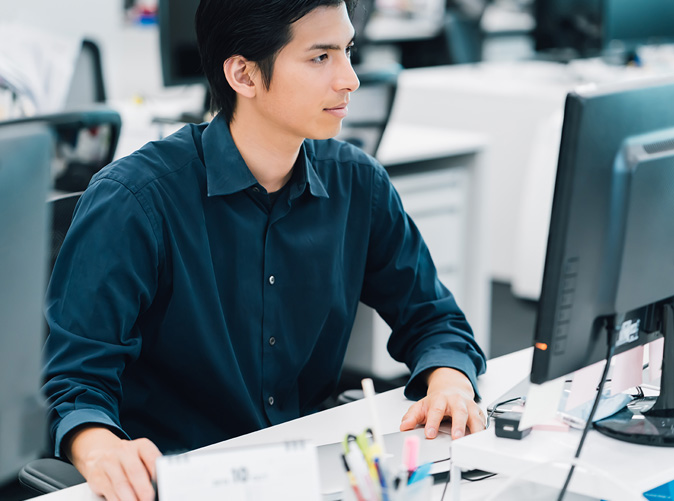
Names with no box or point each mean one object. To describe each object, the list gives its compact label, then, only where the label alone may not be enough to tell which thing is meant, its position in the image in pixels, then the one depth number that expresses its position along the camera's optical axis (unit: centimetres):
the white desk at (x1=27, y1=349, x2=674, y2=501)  191
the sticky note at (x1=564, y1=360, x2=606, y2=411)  200
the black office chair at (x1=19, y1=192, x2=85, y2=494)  209
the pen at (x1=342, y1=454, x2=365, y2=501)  175
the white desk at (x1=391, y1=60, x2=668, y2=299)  507
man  215
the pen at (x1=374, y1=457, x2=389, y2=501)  175
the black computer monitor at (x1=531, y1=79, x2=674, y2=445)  186
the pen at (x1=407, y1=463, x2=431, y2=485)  179
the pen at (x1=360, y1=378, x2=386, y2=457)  176
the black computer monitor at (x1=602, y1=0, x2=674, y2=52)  586
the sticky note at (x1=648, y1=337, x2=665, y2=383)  207
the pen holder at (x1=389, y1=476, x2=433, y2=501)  174
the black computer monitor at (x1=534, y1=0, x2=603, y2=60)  590
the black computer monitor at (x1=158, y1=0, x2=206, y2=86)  374
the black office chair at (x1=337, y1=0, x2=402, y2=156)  369
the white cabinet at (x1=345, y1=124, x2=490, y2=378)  394
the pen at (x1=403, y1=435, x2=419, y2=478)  178
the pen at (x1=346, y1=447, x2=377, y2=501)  175
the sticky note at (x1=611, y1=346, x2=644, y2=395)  206
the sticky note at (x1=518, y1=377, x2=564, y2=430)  192
